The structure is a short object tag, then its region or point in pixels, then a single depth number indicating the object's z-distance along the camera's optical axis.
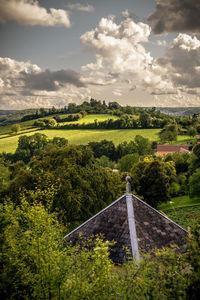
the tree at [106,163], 75.74
